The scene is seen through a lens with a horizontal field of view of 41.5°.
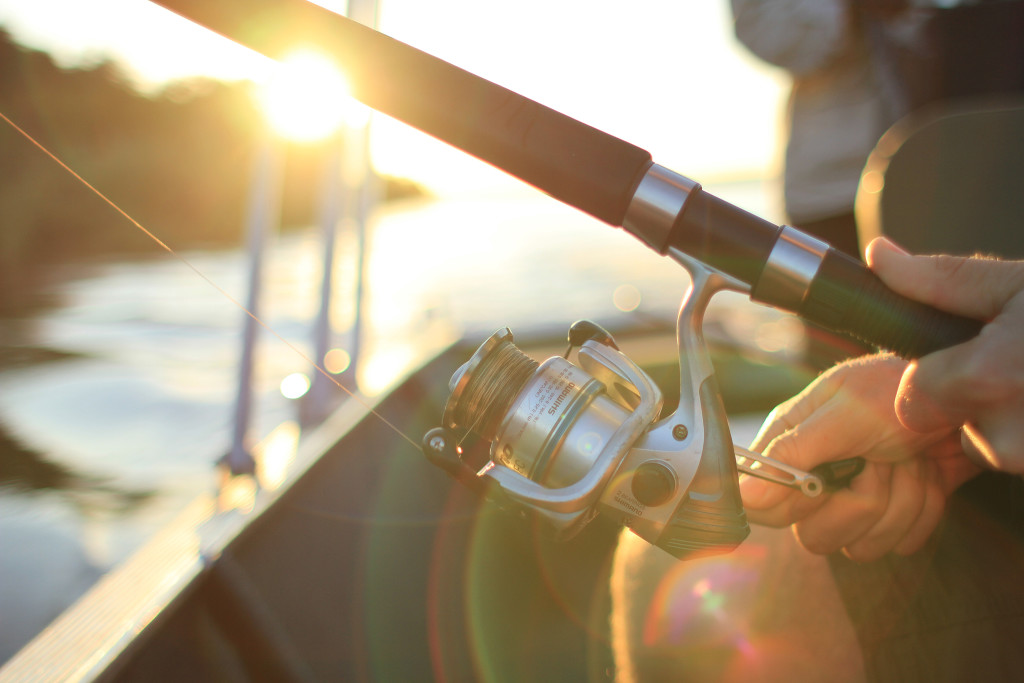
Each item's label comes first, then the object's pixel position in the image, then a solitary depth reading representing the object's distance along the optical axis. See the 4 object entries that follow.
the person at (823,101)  0.92
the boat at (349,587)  0.61
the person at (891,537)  0.50
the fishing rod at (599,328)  0.50
